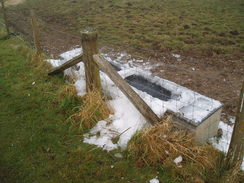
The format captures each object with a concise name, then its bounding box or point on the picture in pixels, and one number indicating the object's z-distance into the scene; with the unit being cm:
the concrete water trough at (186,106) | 363
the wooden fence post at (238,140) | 284
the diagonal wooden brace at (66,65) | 473
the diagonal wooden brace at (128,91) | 369
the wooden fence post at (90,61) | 426
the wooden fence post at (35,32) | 626
